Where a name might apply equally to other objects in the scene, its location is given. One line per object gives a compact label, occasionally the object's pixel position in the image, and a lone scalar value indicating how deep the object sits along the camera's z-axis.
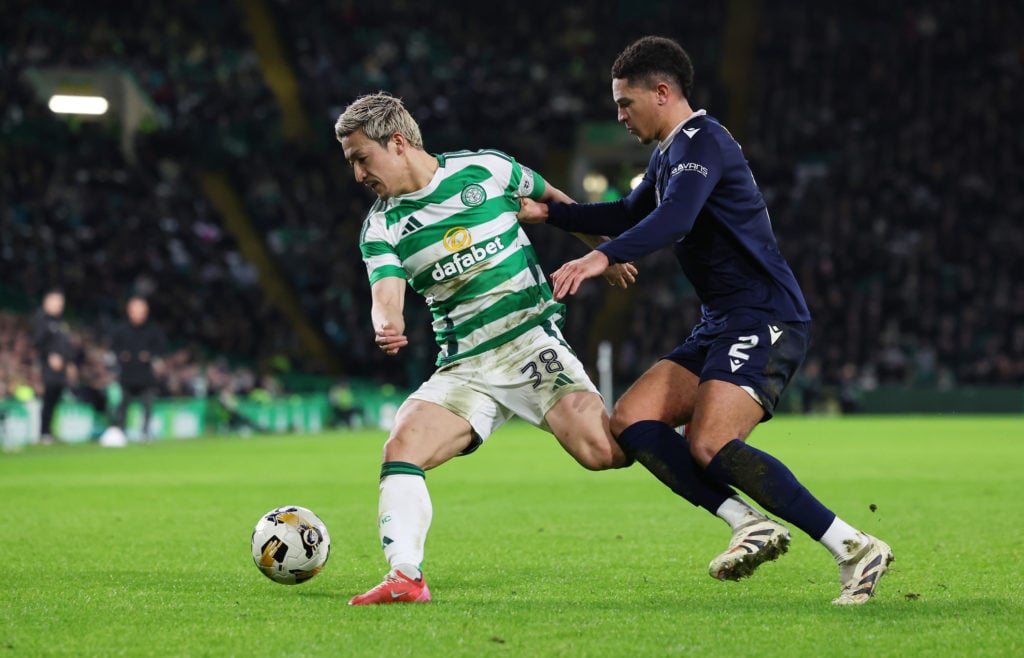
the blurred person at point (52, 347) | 36.72
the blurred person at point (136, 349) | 38.22
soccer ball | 11.91
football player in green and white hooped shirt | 11.60
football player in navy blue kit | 10.69
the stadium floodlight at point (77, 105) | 58.44
